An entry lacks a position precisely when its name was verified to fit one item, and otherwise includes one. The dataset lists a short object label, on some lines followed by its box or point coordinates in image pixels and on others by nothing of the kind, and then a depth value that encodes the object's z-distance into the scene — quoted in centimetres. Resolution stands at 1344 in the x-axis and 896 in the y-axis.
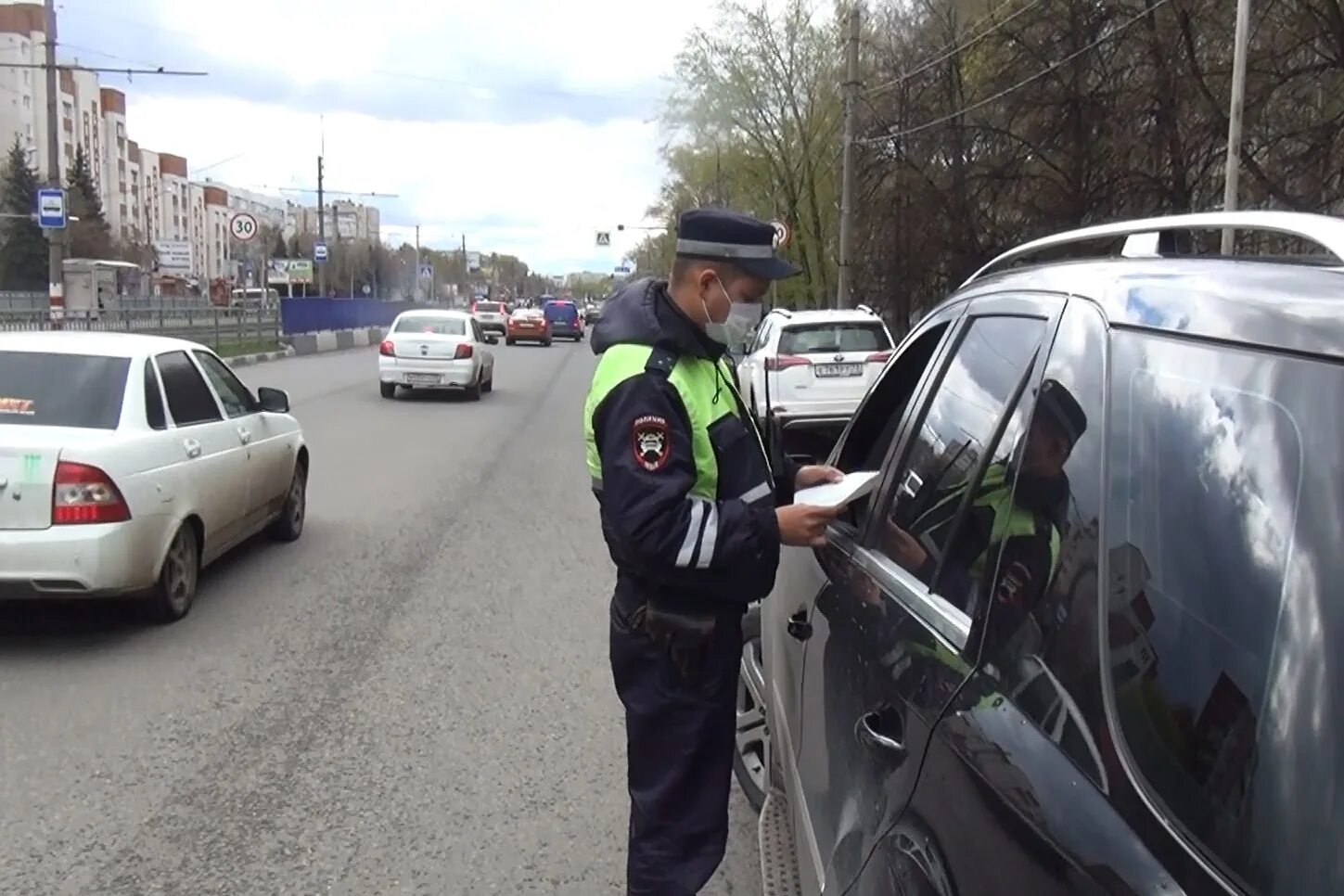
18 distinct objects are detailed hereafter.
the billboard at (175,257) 6347
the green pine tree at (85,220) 8031
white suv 1590
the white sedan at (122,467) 609
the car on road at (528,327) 4984
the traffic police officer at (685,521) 279
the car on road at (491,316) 5322
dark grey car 139
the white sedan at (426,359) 2172
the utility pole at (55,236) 2477
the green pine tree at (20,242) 7912
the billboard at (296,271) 7100
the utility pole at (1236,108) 1493
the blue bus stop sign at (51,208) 2500
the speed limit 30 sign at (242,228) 3850
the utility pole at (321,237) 5911
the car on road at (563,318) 5575
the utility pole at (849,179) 2803
